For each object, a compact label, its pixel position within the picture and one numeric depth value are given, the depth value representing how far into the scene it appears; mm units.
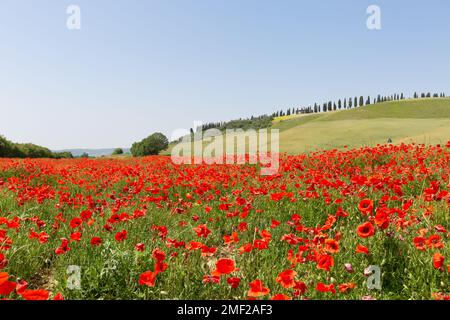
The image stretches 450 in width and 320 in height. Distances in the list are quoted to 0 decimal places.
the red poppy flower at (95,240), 3471
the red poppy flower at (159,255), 2781
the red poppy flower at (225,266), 2457
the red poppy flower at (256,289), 2266
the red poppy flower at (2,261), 2880
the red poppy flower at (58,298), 2386
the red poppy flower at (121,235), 3451
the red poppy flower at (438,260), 2717
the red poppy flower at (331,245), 3049
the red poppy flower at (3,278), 2096
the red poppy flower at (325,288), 2477
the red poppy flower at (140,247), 3471
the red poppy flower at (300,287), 2630
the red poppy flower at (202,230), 3610
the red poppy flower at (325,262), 2730
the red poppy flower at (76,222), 3698
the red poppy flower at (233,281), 2762
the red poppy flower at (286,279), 2467
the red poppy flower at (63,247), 3388
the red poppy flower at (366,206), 3472
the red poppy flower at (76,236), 3363
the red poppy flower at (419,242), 3209
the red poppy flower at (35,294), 2111
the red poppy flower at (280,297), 2151
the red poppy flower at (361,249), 2945
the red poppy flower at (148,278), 2600
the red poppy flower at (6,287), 2115
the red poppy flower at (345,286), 2754
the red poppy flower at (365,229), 3068
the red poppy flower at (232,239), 3223
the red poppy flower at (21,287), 2268
